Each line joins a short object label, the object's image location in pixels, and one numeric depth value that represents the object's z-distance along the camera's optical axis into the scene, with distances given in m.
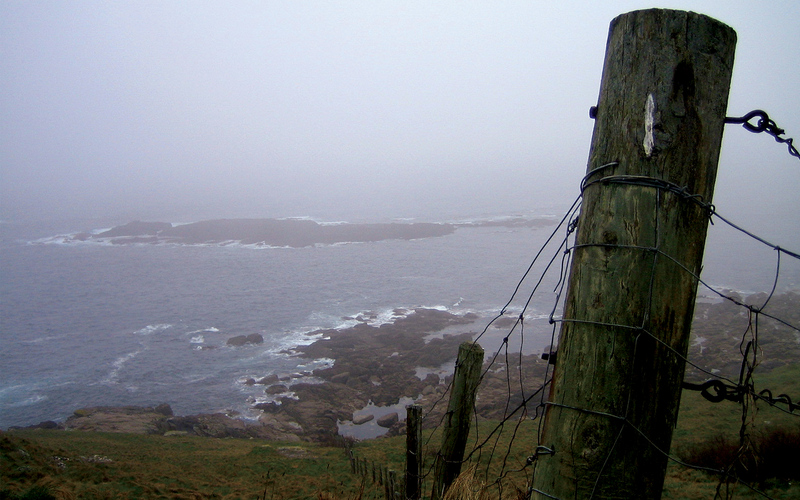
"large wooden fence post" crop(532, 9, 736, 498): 1.43
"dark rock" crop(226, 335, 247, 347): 41.63
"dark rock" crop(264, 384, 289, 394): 30.84
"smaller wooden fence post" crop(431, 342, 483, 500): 3.15
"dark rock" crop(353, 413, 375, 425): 26.77
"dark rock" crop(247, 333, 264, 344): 42.12
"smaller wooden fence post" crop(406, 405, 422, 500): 3.49
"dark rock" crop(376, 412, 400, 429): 25.91
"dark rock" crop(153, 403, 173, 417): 28.17
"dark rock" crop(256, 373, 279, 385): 32.56
